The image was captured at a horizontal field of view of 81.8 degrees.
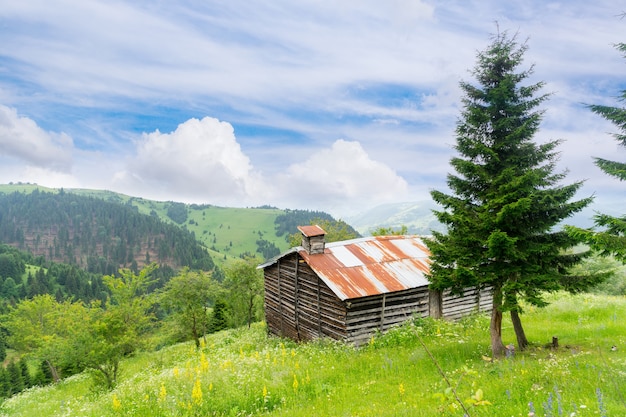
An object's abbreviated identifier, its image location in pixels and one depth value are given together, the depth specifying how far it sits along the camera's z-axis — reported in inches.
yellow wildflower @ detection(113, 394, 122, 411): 461.3
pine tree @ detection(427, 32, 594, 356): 478.9
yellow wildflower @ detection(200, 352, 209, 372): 531.8
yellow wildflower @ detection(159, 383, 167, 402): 443.2
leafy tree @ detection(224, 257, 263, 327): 1642.5
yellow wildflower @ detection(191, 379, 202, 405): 426.6
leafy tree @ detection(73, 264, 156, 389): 719.7
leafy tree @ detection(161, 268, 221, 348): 1390.3
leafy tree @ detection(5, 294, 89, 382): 2098.9
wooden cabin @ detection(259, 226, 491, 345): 827.4
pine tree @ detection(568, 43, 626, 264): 388.8
